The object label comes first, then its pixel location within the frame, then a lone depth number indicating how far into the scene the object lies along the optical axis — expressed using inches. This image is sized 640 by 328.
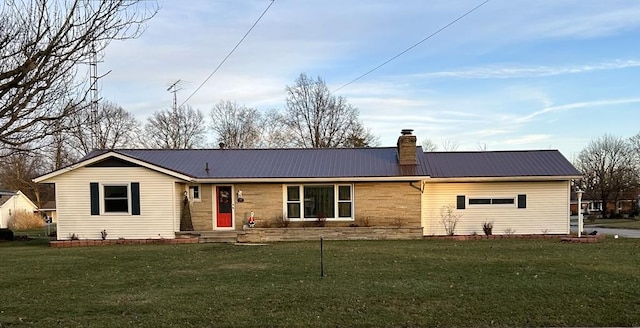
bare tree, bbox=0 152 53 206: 1995.6
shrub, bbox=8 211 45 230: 1662.2
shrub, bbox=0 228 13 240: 870.4
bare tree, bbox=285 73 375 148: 1845.5
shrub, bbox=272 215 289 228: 783.8
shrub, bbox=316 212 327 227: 784.3
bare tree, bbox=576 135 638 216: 2394.2
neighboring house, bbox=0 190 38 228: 1852.9
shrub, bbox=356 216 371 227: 784.3
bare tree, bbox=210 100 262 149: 1952.5
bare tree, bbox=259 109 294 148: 1921.8
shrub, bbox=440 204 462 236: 798.5
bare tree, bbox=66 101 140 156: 1835.6
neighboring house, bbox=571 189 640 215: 2475.4
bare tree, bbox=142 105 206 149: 1982.0
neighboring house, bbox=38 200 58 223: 2106.3
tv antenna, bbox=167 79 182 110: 1515.5
